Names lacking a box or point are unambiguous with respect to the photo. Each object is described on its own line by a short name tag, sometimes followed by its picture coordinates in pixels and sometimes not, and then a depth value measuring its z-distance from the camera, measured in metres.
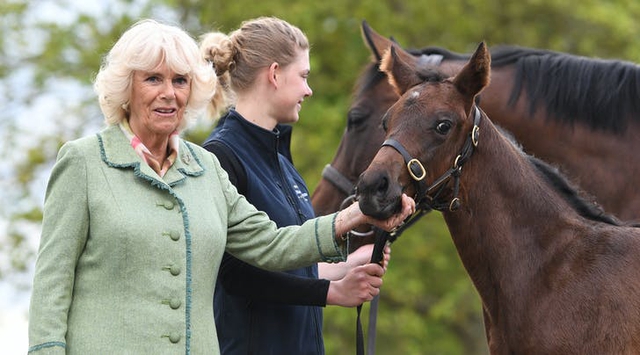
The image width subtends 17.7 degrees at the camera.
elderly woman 6.98
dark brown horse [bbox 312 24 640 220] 12.06
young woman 8.45
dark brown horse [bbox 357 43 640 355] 8.53
